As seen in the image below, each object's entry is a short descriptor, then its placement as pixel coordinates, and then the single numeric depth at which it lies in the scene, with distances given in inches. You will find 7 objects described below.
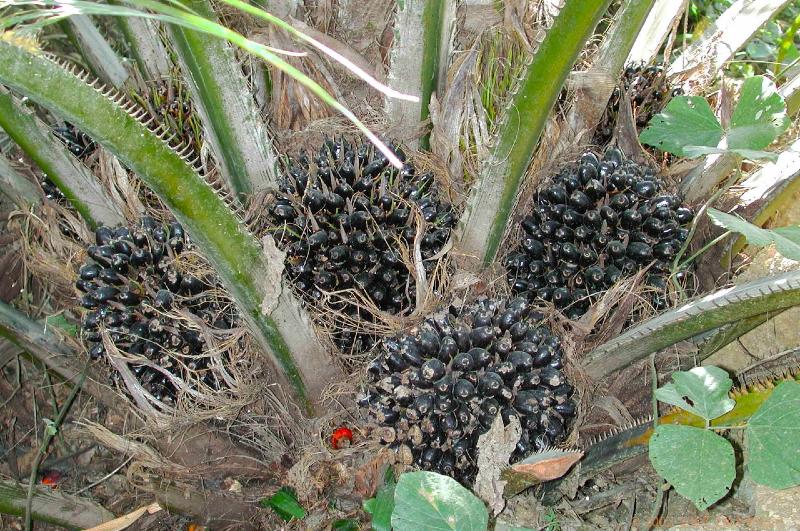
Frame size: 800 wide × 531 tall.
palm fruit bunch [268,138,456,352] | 61.9
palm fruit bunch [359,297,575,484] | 55.2
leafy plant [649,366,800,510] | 47.5
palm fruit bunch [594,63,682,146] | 78.1
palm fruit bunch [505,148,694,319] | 64.9
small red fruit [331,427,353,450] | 62.9
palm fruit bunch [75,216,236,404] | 61.6
